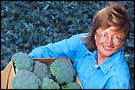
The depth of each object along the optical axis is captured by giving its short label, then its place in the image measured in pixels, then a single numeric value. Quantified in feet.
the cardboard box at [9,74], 8.40
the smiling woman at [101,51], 8.69
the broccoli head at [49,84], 7.81
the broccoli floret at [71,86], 8.14
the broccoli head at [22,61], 8.32
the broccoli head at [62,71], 8.37
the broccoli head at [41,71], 8.32
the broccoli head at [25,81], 7.75
